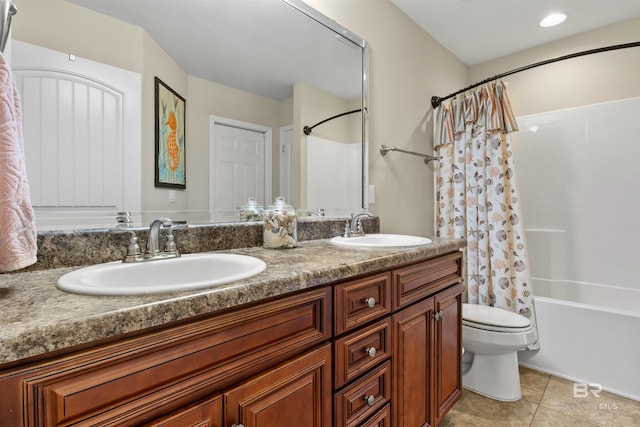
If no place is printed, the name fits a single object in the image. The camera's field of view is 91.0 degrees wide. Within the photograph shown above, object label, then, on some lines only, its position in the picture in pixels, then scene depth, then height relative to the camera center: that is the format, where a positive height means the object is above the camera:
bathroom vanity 0.45 -0.27
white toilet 1.69 -0.76
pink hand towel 0.59 +0.03
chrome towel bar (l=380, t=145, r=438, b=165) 1.95 +0.40
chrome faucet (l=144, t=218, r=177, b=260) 0.92 -0.09
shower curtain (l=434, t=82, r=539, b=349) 2.06 +0.10
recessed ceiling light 2.12 +1.32
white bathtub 1.78 -0.79
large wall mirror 1.10 +0.52
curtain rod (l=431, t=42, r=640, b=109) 1.72 +0.89
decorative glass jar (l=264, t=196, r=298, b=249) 1.21 -0.07
